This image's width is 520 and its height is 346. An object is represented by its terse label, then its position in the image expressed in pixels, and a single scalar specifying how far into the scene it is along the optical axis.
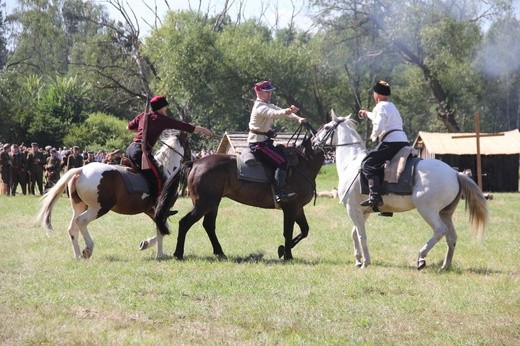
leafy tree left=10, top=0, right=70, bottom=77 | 87.62
